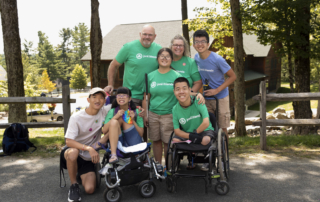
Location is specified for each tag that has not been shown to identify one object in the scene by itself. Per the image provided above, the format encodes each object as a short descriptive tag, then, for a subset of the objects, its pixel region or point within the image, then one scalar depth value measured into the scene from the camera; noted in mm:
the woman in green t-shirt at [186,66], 4402
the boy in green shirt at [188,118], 3883
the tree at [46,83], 53906
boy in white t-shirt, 3824
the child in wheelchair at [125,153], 3605
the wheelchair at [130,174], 3580
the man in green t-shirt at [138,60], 4520
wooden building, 28405
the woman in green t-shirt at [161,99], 4172
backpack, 5918
